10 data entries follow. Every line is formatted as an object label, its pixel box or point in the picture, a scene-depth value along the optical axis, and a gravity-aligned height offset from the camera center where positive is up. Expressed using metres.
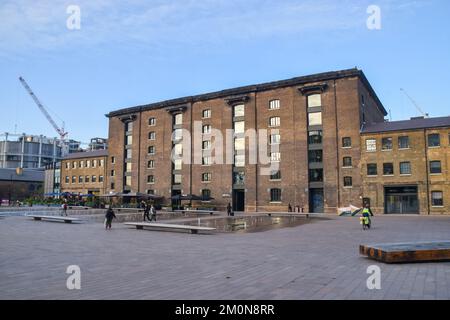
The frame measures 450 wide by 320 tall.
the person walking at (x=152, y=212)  27.45 -1.62
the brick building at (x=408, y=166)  38.56 +2.80
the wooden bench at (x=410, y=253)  9.39 -1.66
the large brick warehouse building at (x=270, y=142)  43.75 +6.96
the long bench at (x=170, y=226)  18.65 -1.95
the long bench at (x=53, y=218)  25.49 -2.06
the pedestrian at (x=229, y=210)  38.38 -2.10
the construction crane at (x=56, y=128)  158.68 +29.77
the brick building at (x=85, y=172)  70.50 +3.86
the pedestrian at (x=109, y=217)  21.03 -1.53
